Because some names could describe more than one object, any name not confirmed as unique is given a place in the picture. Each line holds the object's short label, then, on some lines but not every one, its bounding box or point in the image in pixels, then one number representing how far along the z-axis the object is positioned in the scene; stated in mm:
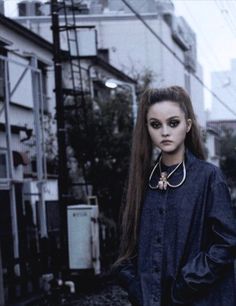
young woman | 2379
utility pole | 12117
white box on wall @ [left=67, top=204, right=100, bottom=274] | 12742
